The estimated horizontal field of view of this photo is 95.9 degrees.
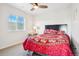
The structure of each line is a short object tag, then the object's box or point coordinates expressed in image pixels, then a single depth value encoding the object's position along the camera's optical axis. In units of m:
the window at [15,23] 2.48
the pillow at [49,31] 2.50
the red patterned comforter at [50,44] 2.33
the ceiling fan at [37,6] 2.34
